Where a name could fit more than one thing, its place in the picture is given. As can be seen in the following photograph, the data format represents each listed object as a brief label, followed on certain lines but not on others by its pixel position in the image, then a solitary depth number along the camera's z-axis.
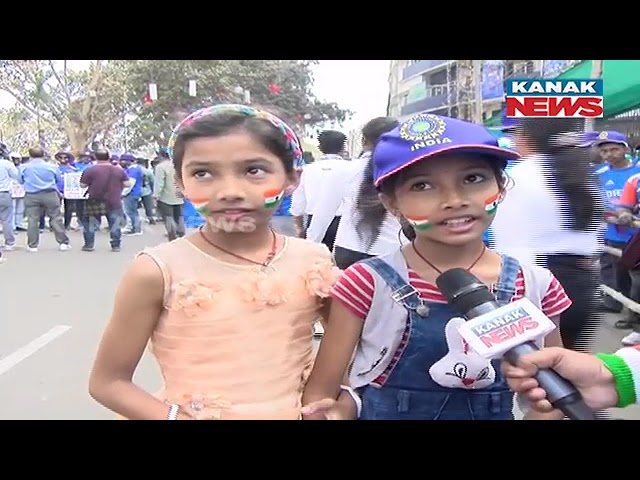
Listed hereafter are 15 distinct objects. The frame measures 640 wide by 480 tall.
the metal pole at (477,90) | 14.25
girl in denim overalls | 1.40
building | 16.72
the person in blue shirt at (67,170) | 13.19
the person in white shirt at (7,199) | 10.15
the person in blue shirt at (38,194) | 10.55
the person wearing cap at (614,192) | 6.06
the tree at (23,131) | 27.14
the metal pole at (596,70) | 5.43
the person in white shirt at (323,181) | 5.01
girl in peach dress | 1.40
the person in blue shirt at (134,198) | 13.41
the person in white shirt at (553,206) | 3.04
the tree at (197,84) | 19.61
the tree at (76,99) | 22.17
